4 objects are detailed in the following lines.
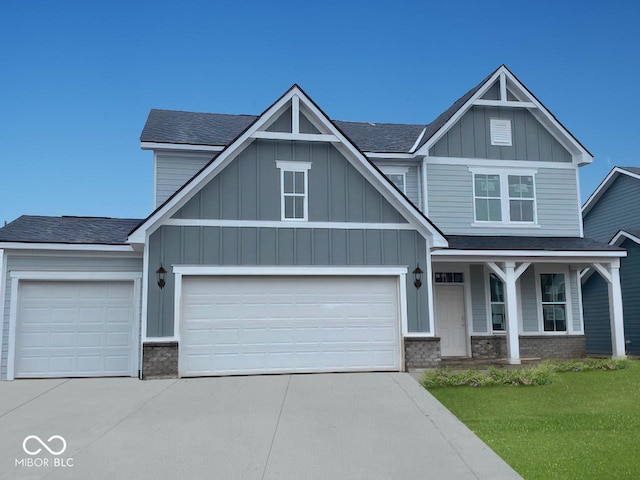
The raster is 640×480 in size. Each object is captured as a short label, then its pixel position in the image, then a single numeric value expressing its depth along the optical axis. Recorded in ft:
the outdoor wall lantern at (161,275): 42.22
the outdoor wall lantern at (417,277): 44.98
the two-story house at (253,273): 42.83
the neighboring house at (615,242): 66.39
